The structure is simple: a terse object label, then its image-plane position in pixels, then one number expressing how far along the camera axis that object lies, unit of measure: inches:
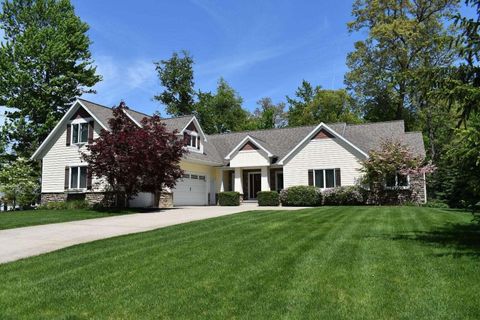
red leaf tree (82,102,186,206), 809.5
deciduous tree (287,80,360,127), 1918.1
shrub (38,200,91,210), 979.5
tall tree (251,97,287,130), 2217.0
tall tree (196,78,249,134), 2187.5
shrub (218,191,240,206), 1104.2
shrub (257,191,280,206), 1027.3
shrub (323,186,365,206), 995.3
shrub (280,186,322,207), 1009.5
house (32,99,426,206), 1049.0
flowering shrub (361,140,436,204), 964.0
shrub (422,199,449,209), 940.6
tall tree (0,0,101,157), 1417.3
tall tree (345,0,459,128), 1521.9
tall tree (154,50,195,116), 2160.4
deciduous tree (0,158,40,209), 1151.0
